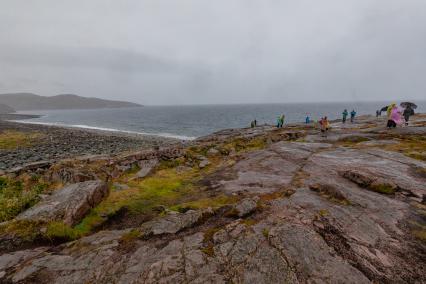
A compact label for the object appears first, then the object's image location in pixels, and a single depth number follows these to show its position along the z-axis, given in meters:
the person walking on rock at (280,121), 50.48
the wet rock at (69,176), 15.19
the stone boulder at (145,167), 17.62
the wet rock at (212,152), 23.65
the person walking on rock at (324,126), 31.60
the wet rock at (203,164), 19.62
